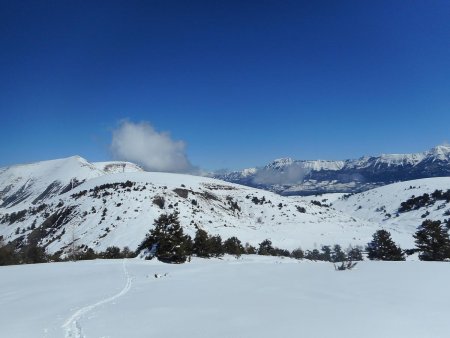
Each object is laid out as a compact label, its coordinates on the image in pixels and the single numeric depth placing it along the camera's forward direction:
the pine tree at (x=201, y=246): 42.56
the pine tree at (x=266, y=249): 56.21
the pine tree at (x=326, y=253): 64.86
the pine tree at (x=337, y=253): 61.33
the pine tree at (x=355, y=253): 52.92
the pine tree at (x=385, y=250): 44.44
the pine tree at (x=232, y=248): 47.33
